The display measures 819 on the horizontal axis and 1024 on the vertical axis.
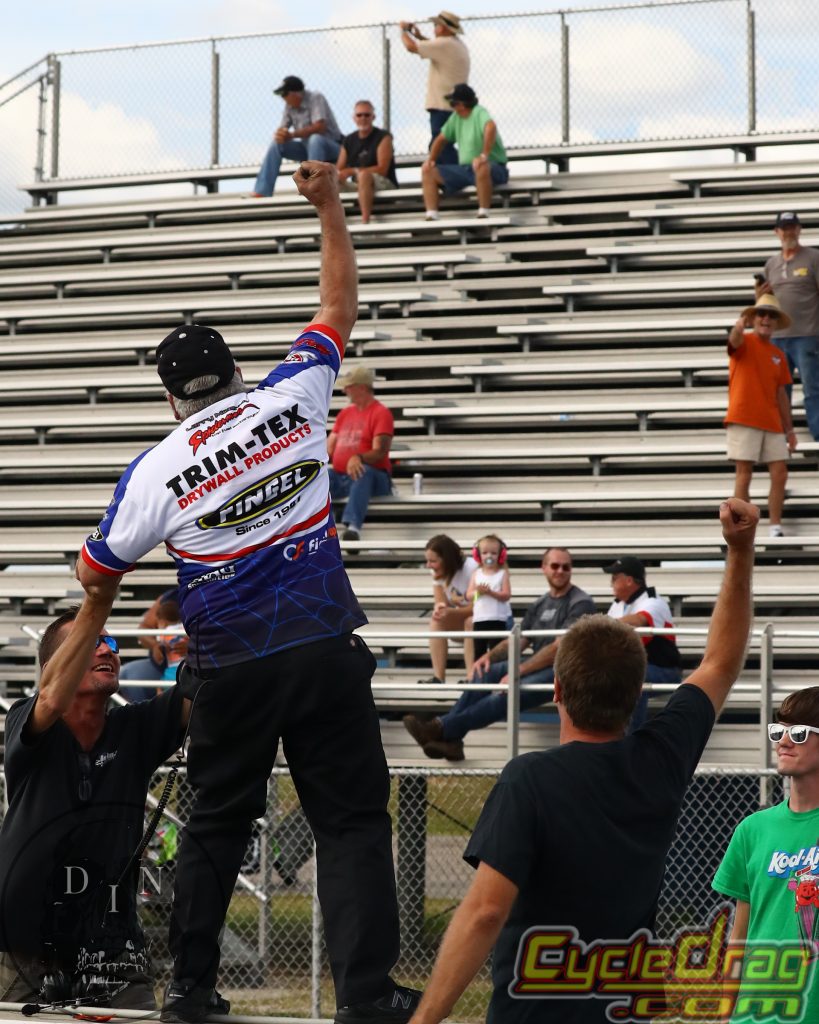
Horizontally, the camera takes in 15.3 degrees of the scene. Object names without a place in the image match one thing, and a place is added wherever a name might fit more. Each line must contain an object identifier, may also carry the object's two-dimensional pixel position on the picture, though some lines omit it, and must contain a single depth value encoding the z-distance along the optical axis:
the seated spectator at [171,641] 16.63
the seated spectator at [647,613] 15.64
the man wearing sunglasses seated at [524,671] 15.64
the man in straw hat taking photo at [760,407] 18.72
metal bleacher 19.72
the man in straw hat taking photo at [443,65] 27.25
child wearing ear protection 17.09
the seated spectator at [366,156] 27.42
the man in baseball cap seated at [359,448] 20.24
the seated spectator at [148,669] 16.70
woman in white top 17.64
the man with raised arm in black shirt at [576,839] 4.88
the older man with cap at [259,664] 6.09
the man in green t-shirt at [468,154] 26.31
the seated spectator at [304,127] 27.97
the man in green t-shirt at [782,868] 7.14
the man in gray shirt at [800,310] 20.05
